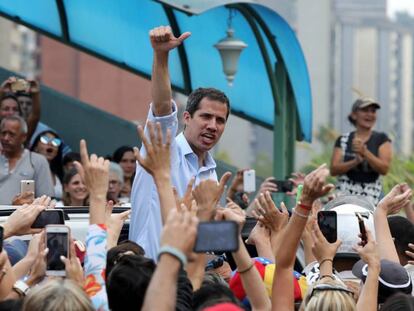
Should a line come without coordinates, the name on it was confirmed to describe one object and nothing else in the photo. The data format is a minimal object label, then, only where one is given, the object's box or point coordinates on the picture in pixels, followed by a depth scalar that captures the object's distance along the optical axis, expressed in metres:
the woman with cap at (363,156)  12.05
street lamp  14.23
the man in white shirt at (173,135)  6.73
